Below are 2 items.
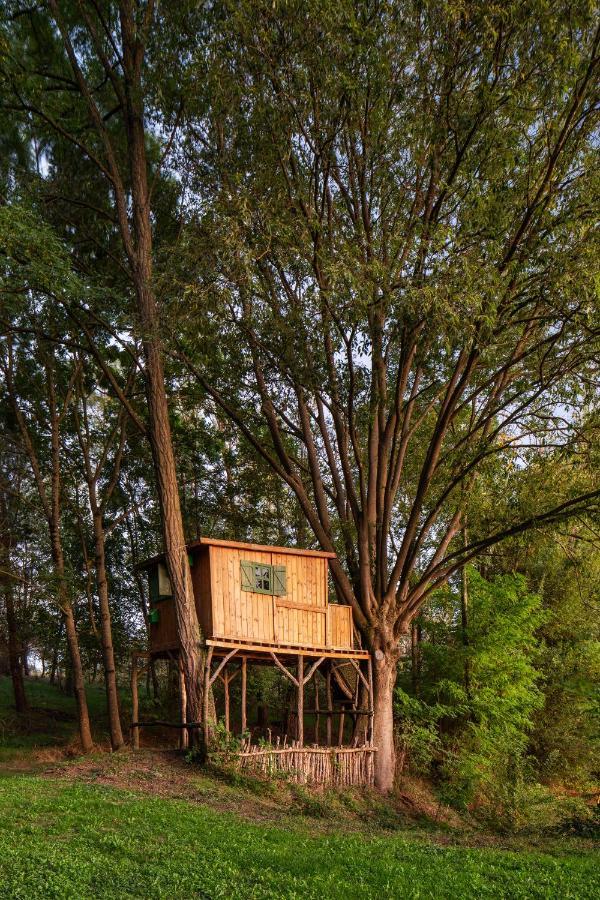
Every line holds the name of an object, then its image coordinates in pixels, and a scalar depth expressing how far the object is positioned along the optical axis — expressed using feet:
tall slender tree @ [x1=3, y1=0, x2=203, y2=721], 59.67
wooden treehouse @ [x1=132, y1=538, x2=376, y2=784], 59.77
